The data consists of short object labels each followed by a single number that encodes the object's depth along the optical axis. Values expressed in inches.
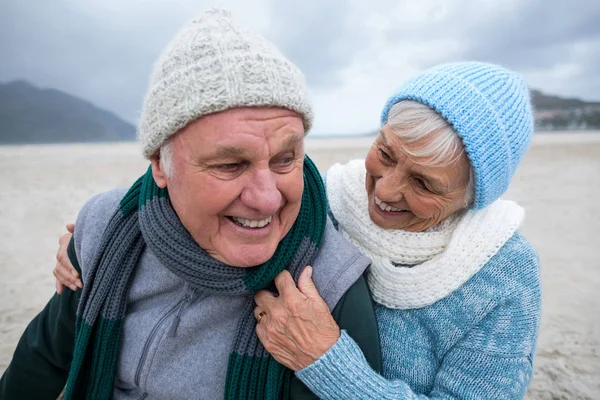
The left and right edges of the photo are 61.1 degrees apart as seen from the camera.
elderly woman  22.4
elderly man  19.6
